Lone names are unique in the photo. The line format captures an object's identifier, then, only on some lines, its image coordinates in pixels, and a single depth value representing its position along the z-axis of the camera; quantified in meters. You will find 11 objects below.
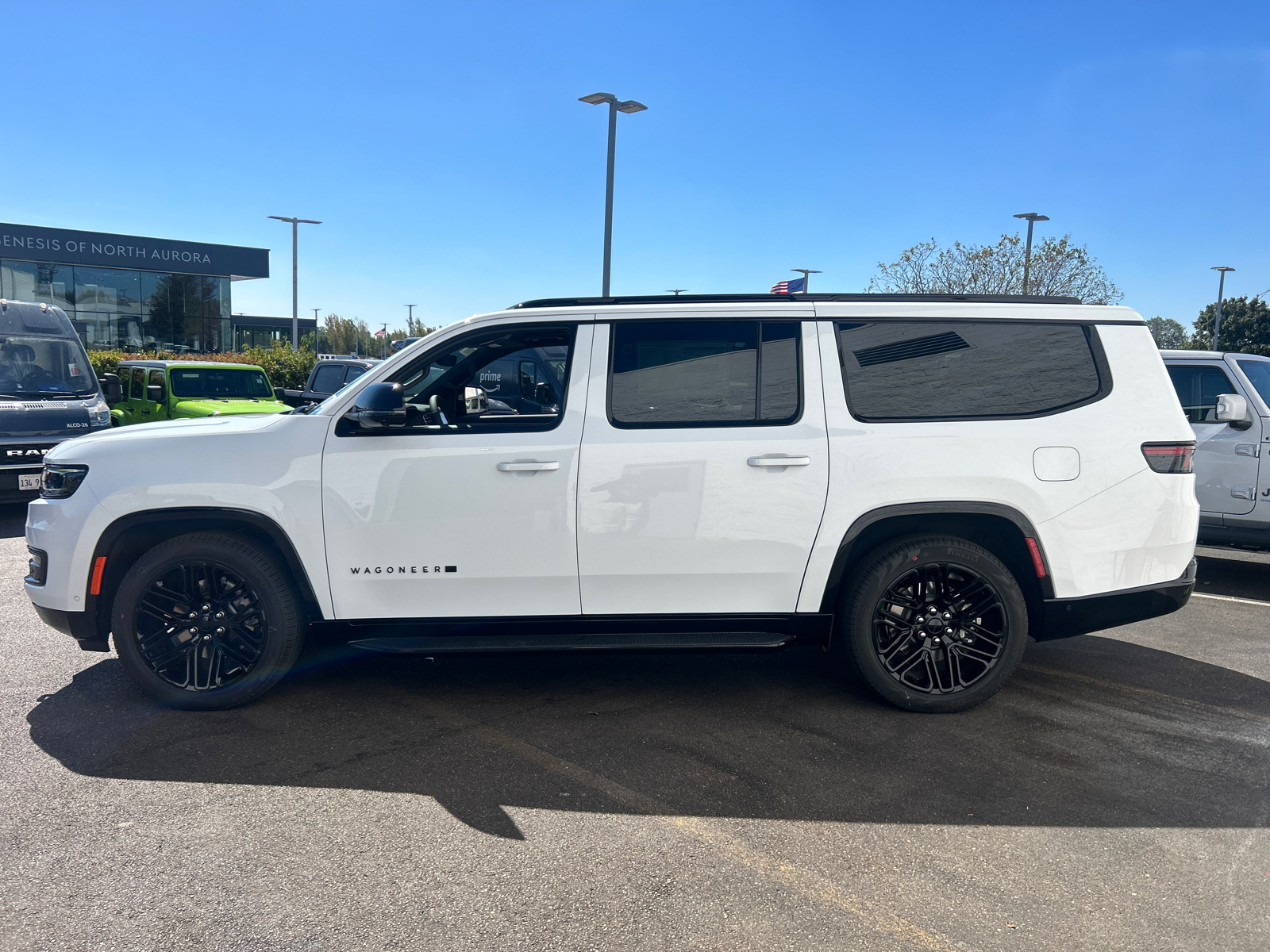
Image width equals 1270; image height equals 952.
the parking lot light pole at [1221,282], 45.44
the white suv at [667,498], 4.26
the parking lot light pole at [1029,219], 26.27
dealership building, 38.06
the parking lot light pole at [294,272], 35.81
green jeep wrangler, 13.36
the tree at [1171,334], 58.96
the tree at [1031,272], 28.67
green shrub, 30.66
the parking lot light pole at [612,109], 16.53
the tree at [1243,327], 57.75
